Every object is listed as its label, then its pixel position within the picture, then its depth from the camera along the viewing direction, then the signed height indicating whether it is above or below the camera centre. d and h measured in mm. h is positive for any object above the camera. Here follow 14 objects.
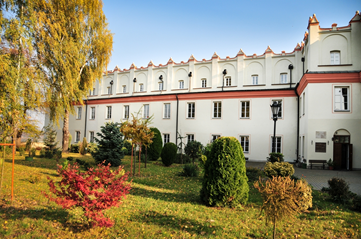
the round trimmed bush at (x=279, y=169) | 9969 -1334
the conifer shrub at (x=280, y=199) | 4246 -1126
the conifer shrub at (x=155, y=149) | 19370 -1212
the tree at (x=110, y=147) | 14148 -871
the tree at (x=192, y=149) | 16797 -945
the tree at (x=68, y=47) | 15430 +6454
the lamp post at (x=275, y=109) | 13180 +1717
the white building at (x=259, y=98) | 16609 +3758
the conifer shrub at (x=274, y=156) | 13922 -1056
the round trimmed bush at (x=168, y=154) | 16328 -1356
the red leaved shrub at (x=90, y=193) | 4371 -1202
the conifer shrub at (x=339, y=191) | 7641 -1677
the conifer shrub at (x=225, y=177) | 6734 -1188
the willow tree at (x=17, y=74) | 10125 +2812
